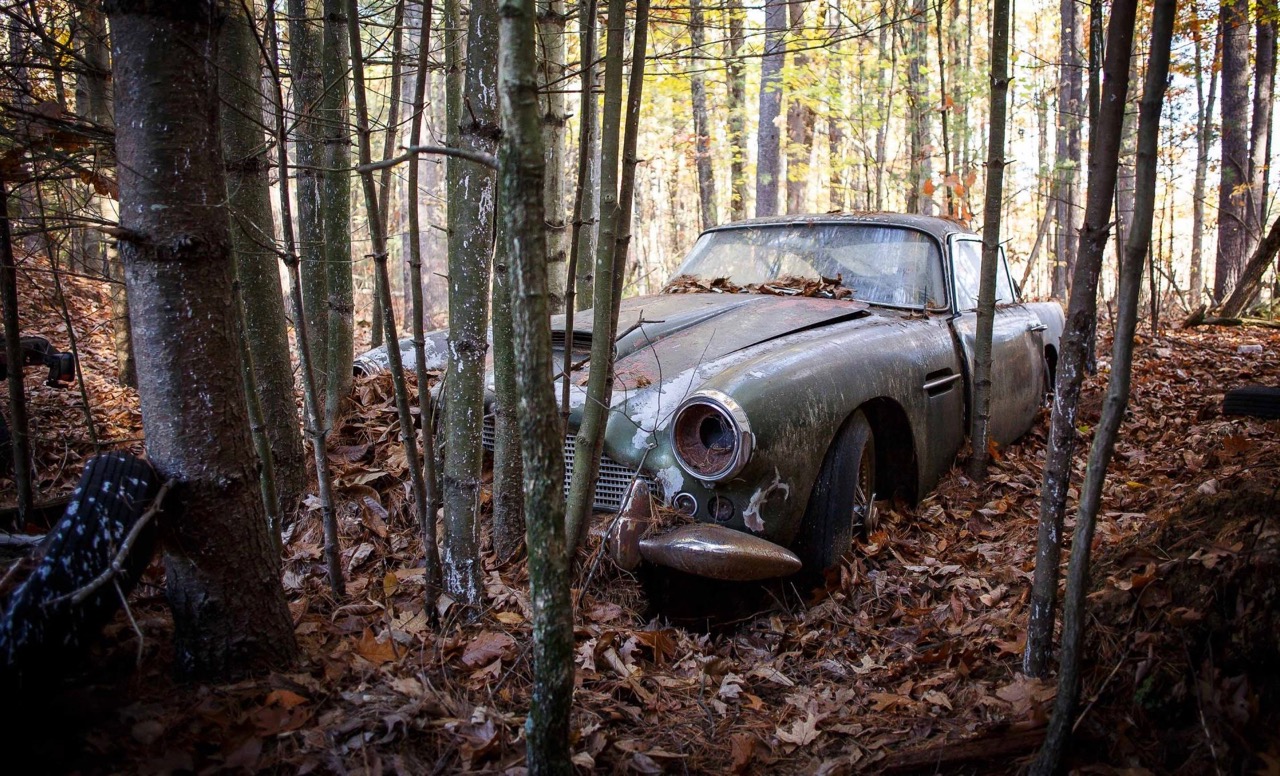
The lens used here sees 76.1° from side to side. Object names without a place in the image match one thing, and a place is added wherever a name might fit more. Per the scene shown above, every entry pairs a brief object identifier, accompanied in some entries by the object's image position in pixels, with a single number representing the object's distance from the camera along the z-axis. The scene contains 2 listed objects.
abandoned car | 3.02
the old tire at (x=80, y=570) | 1.62
